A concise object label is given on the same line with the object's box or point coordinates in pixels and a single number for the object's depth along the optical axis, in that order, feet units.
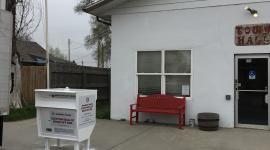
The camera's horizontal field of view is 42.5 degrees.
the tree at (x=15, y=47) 41.52
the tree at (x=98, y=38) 92.43
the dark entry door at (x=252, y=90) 32.48
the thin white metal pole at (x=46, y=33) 40.05
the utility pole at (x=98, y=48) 103.01
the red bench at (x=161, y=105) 33.32
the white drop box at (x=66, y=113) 22.45
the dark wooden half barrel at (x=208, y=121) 31.71
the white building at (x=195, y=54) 32.60
